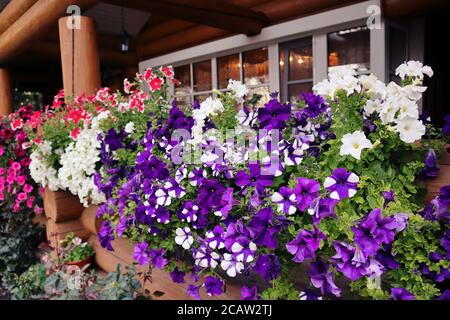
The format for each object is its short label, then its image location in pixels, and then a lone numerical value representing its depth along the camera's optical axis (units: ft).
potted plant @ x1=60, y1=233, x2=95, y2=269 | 7.02
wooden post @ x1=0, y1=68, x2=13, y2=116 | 16.39
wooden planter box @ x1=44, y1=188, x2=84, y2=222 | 7.72
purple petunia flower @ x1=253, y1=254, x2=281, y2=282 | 3.35
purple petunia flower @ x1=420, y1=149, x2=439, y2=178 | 3.23
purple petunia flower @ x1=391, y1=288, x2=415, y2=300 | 2.89
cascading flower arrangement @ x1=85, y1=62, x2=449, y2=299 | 2.97
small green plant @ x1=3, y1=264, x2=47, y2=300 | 6.42
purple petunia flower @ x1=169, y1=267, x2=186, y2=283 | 4.50
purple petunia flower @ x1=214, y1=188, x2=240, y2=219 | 3.45
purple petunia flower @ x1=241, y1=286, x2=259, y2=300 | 3.69
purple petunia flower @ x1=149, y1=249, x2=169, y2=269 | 4.48
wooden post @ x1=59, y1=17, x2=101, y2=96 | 8.65
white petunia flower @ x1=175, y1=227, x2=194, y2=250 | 3.95
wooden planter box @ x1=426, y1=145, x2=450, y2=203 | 3.28
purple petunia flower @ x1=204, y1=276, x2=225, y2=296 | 3.84
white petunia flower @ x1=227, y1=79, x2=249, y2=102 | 4.21
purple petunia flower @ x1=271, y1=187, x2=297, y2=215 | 3.09
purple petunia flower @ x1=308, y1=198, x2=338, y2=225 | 2.99
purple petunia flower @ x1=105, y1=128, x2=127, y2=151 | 5.26
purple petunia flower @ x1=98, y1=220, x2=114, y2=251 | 5.07
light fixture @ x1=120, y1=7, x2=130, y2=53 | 15.14
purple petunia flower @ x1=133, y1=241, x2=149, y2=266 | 4.53
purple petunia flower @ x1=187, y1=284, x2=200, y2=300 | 4.03
